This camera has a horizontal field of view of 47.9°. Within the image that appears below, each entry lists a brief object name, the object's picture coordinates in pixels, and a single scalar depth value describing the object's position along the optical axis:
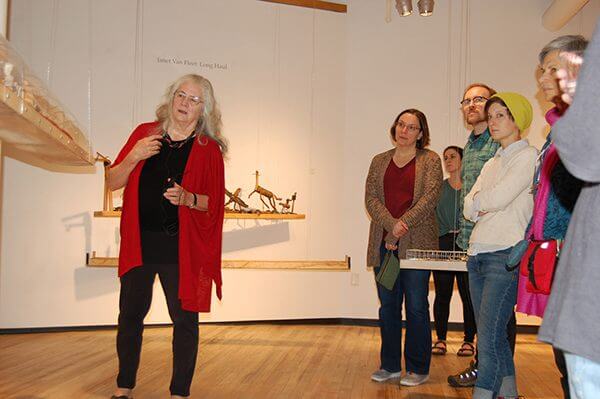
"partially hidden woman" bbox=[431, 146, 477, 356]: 4.69
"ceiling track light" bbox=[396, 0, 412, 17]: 5.16
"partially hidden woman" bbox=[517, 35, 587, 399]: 1.84
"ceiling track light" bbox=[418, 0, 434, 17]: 5.12
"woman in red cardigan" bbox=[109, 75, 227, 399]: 2.85
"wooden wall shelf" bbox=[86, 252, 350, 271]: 5.75
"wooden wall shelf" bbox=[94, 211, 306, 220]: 5.79
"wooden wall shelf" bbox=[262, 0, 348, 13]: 6.47
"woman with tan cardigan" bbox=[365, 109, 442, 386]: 3.60
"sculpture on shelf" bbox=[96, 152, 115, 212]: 5.39
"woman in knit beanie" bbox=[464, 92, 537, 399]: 2.64
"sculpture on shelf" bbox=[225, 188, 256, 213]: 5.86
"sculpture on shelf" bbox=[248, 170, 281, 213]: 6.00
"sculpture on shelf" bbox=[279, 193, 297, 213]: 6.09
